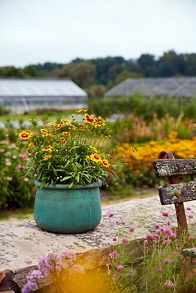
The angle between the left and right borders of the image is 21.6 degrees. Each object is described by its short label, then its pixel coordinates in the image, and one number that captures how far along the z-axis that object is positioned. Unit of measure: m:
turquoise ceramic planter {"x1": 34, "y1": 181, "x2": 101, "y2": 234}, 3.06
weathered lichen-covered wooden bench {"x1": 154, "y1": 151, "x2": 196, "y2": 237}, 3.16
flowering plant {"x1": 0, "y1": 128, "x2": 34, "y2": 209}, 5.95
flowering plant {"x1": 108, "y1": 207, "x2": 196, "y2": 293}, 2.70
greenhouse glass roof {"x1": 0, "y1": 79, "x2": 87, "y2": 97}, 34.12
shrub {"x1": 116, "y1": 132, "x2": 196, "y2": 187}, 7.44
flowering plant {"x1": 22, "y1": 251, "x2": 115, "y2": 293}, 2.29
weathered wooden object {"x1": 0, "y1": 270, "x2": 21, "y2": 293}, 2.54
